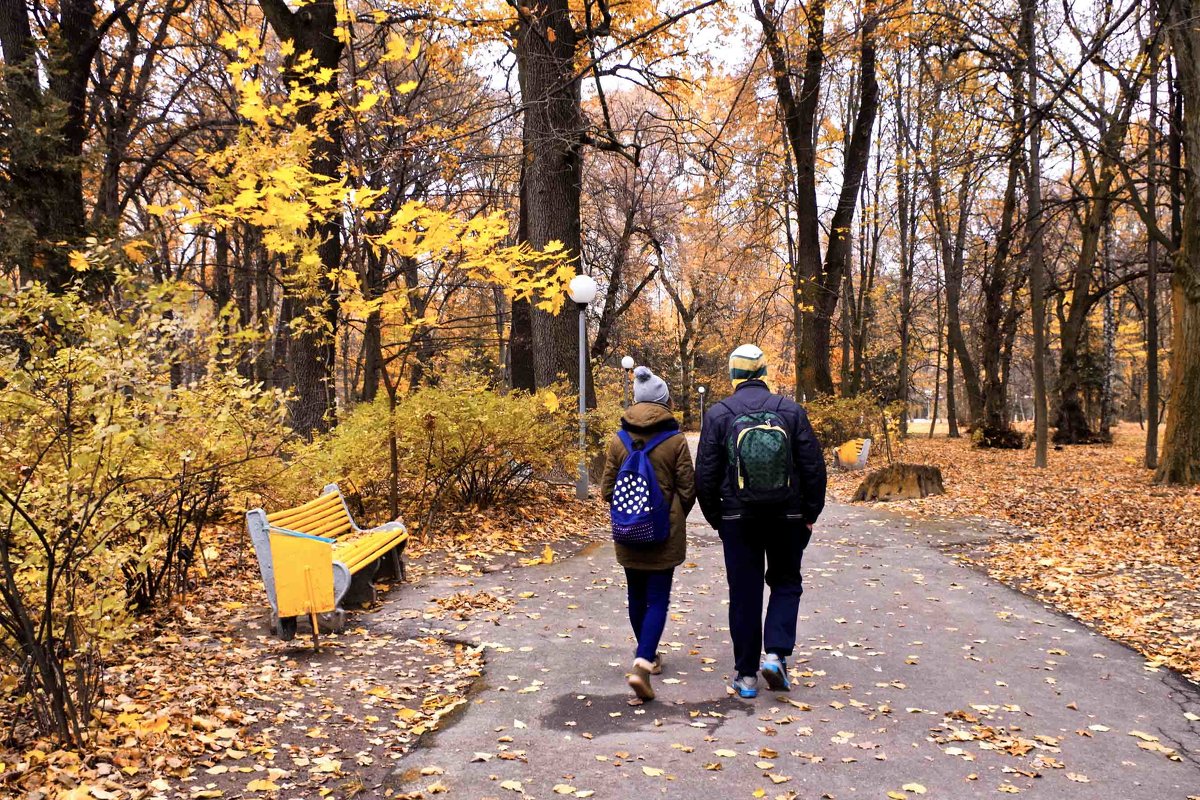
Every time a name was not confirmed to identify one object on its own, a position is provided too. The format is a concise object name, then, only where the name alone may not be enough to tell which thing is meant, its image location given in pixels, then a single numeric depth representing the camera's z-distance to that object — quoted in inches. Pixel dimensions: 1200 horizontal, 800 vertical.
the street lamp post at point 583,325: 430.3
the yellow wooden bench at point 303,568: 197.0
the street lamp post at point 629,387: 1191.1
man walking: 164.1
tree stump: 524.1
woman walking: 174.1
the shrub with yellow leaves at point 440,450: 319.3
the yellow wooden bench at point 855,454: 732.7
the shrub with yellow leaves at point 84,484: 136.0
